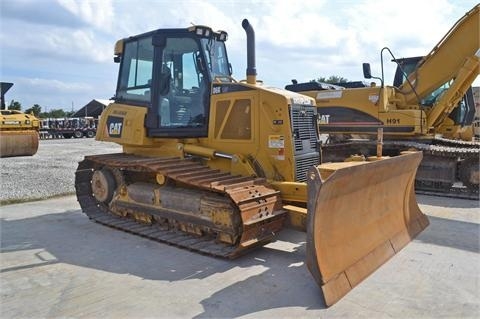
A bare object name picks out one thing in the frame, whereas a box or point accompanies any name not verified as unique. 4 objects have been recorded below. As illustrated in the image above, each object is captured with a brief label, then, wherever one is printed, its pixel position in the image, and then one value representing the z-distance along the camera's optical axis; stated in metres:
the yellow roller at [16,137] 15.08
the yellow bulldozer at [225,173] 4.43
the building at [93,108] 54.24
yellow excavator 9.19
